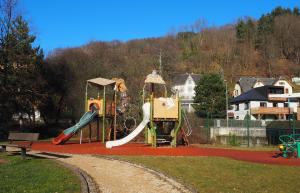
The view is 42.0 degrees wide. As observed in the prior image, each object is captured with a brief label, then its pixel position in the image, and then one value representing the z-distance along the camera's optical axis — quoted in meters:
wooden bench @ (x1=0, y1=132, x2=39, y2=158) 14.37
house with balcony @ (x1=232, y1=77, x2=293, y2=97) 75.77
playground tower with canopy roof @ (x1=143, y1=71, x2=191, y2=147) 21.23
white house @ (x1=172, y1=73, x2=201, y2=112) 88.12
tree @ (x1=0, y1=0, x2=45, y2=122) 32.53
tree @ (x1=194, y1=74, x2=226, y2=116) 56.03
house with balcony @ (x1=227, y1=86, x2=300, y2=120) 58.63
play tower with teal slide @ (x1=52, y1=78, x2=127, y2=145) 23.66
